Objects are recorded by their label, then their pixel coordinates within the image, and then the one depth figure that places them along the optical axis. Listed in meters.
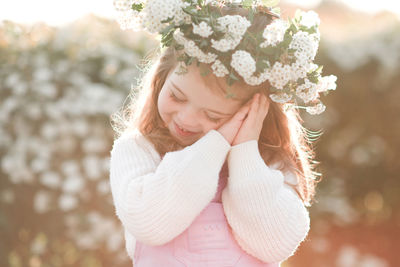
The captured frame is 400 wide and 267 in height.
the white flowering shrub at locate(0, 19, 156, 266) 4.94
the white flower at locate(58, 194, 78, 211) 4.93
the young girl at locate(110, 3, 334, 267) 2.27
